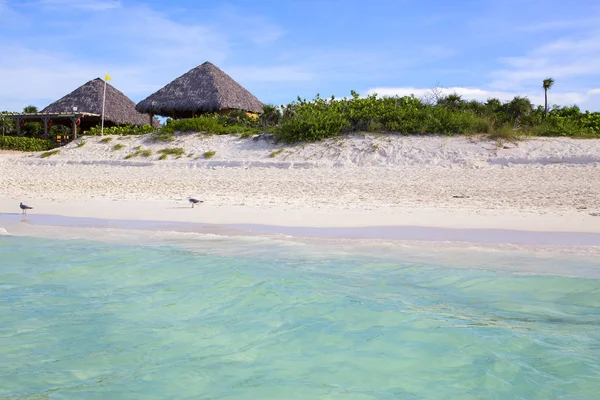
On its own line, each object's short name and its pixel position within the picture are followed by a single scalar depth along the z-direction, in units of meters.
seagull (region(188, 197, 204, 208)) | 10.07
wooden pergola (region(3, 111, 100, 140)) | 28.48
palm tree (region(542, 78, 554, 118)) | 27.70
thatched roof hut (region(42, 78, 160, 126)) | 30.78
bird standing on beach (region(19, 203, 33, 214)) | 9.84
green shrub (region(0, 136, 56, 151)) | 27.62
